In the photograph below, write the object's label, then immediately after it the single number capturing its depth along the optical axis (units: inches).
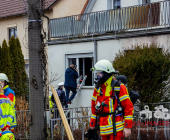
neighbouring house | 774.5
